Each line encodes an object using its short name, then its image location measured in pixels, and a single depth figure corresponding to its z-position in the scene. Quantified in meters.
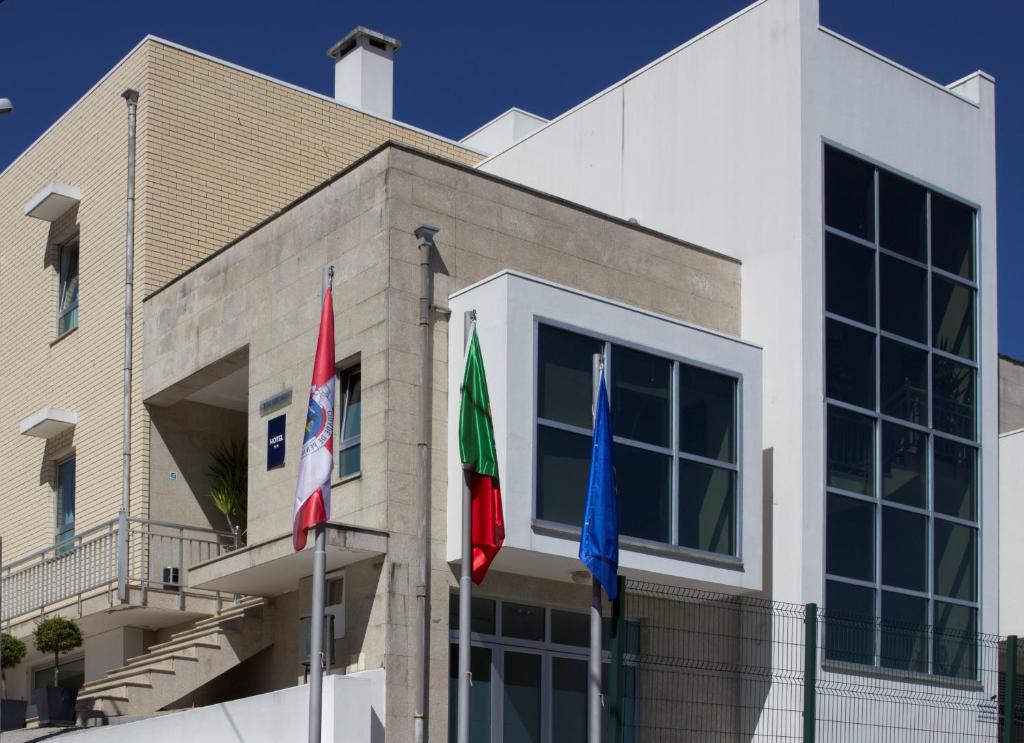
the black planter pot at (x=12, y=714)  22.12
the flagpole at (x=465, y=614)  16.64
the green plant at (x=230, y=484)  24.27
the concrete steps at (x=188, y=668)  20.42
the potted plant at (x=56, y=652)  21.22
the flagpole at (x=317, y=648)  15.69
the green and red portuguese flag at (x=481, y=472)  17.52
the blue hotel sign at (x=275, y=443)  20.50
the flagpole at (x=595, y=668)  15.52
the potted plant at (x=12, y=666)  22.16
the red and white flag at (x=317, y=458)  16.69
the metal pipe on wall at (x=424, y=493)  18.23
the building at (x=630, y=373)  19.02
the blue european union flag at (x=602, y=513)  16.66
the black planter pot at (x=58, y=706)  21.20
